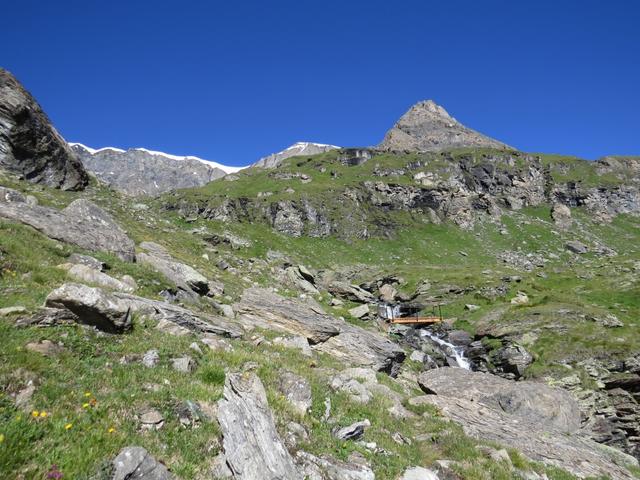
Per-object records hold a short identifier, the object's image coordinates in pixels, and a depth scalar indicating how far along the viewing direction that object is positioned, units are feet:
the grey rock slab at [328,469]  25.72
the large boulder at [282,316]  71.73
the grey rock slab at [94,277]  45.75
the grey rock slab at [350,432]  32.53
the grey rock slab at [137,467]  18.35
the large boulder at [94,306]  31.73
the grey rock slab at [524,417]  49.39
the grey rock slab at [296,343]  59.88
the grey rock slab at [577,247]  343.26
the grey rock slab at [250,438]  22.45
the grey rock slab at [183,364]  31.94
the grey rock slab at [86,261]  52.54
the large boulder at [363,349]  74.18
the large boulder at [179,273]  64.39
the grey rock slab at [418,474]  29.71
